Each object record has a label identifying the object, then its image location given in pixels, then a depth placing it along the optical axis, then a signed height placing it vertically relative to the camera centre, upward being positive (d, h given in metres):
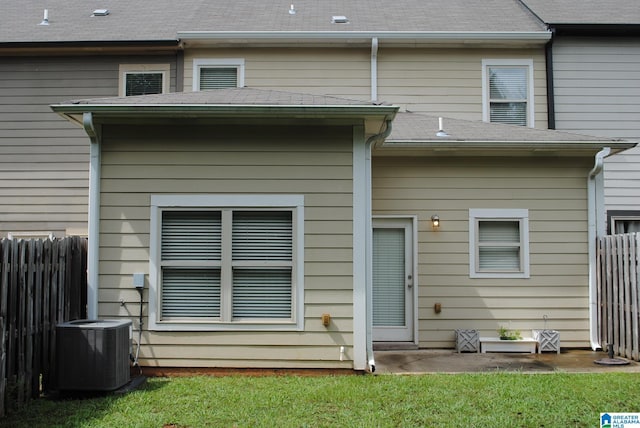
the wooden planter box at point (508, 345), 8.52 -1.27
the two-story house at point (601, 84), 10.48 +3.06
